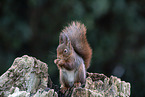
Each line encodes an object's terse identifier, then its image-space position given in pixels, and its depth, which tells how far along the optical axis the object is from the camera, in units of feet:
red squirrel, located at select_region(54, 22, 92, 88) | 17.63
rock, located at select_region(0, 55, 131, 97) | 16.95
